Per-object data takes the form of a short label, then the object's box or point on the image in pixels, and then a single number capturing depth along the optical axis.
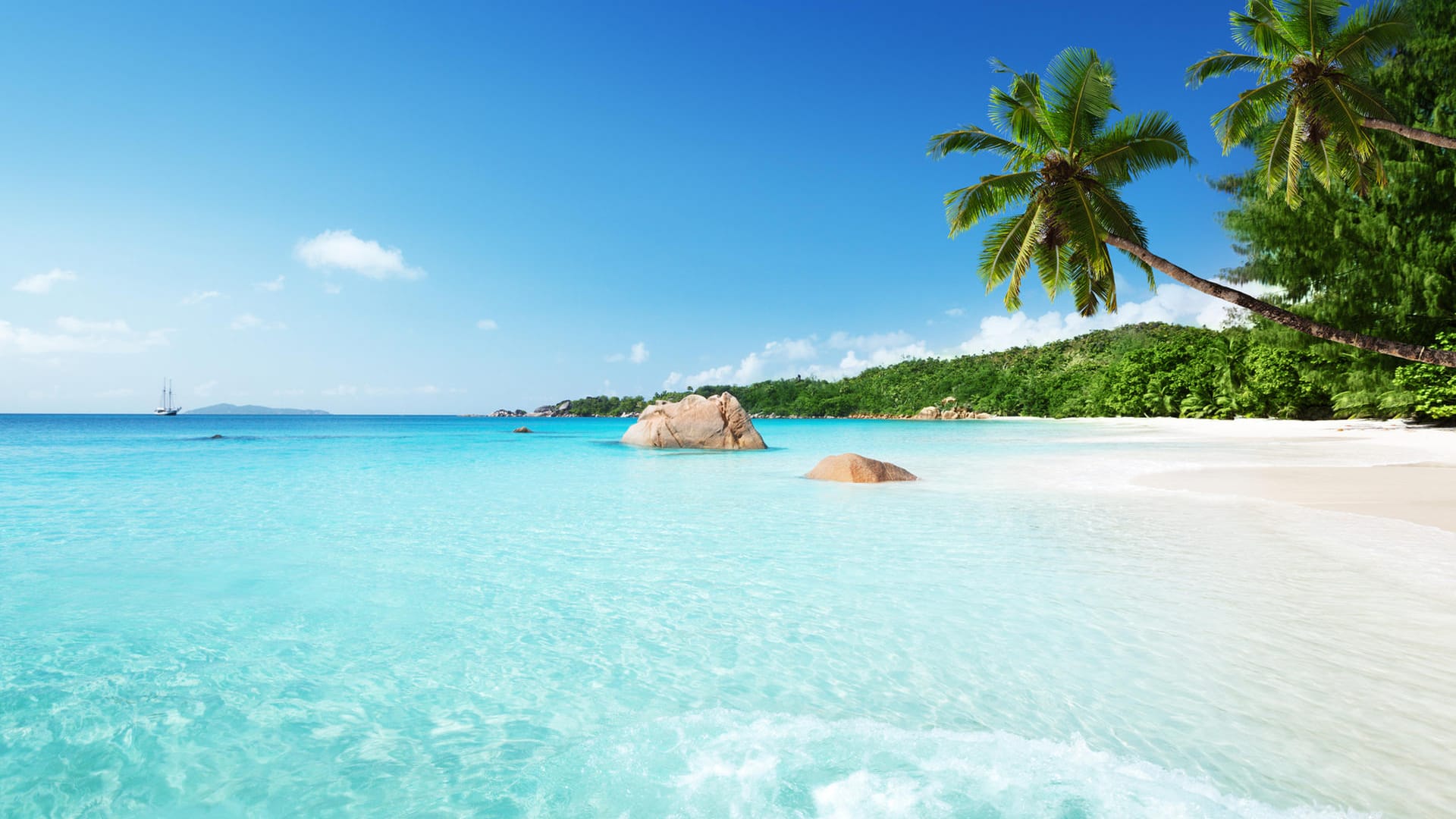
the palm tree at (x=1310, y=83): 12.45
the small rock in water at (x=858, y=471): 13.85
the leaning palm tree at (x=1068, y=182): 13.57
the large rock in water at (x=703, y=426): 25.19
